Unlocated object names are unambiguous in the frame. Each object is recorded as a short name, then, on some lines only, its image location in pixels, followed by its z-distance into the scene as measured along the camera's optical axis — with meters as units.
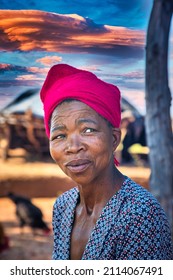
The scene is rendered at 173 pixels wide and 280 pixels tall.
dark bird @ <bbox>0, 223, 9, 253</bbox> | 2.22
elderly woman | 1.38
